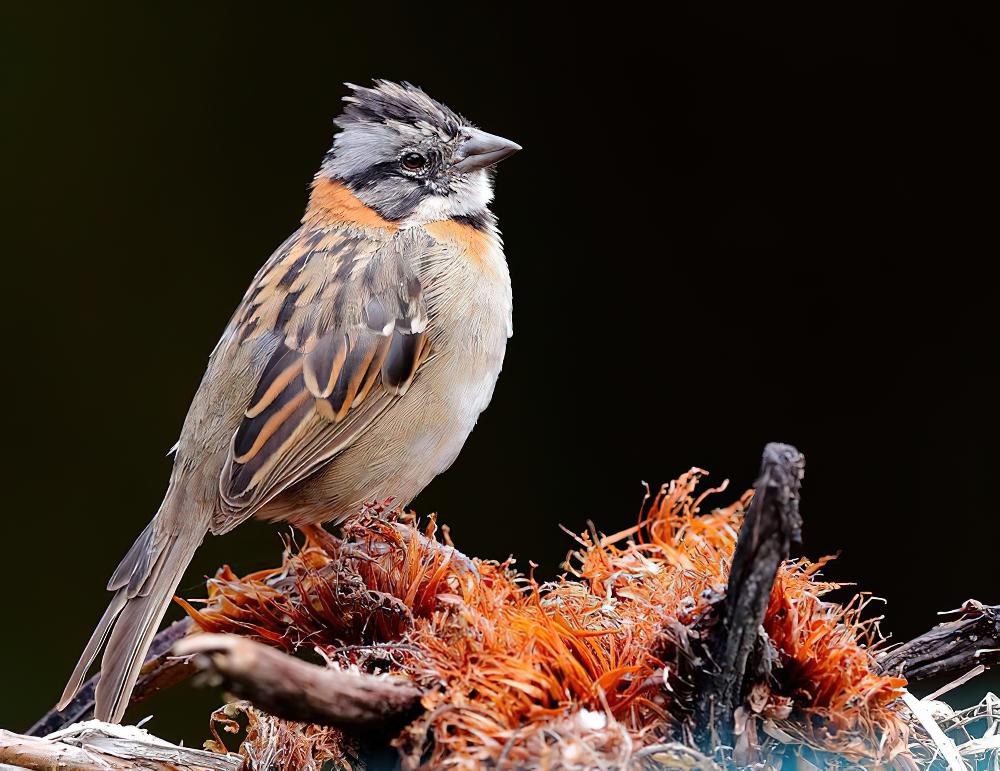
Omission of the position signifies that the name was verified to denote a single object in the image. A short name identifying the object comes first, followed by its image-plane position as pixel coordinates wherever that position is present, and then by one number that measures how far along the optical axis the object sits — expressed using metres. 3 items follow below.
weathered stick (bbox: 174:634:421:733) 2.55
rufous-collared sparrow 3.61
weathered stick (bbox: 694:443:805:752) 2.91
